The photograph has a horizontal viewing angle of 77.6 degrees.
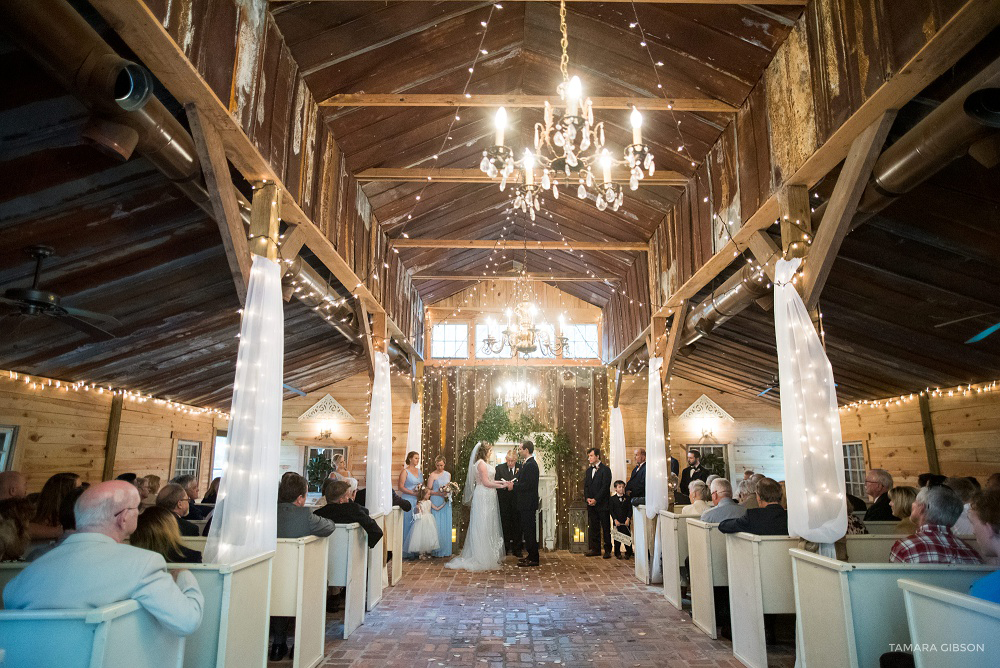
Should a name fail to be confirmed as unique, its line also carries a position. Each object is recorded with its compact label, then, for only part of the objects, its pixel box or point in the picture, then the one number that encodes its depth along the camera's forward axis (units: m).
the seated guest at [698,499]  6.41
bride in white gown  8.83
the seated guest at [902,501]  4.98
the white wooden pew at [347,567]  5.33
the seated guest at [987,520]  2.89
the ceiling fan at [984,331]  6.37
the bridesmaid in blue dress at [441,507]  10.25
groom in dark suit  9.19
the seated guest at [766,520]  4.60
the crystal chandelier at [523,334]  8.86
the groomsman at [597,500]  10.16
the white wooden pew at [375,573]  6.25
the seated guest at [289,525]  4.65
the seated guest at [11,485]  4.51
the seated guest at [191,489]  6.34
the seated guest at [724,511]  5.40
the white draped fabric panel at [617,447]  10.87
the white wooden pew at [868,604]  3.11
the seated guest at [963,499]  4.97
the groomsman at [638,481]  9.73
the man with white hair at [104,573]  2.31
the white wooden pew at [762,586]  4.34
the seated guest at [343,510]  5.53
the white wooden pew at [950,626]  2.23
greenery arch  11.86
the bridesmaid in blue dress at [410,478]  9.48
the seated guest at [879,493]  5.71
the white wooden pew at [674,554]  6.35
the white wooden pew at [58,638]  2.19
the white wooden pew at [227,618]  3.18
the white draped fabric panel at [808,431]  3.94
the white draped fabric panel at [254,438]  3.57
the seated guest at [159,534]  3.23
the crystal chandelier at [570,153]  3.44
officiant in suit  9.47
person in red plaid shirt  3.29
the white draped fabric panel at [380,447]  7.09
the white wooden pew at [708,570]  5.24
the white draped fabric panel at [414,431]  10.96
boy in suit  10.11
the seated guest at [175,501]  4.49
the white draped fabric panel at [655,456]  7.58
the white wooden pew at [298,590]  4.27
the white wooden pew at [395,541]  7.64
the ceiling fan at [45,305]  4.51
